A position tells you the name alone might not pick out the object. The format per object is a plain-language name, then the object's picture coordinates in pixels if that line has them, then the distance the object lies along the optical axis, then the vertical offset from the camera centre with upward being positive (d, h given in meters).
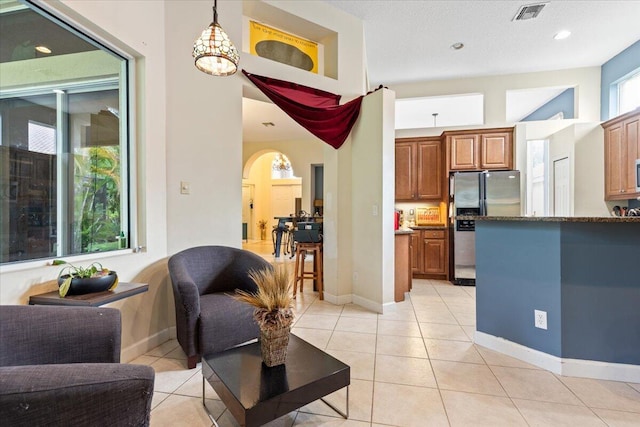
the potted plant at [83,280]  1.68 -0.40
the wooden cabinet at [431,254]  4.93 -0.72
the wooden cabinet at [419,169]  5.14 +0.78
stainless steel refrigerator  4.61 +0.14
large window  1.80 +0.53
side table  1.58 -0.48
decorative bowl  1.70 -0.43
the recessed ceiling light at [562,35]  3.95 +2.44
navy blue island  1.98 -0.60
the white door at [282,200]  10.53 +0.46
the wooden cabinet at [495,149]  4.78 +1.03
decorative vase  1.45 -0.68
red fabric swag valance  3.23 +1.24
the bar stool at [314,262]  3.91 -0.68
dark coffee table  1.26 -0.81
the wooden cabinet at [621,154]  3.81 +0.78
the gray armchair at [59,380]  0.81 -0.53
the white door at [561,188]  4.63 +0.39
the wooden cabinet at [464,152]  4.82 +1.00
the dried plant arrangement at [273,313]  1.42 -0.50
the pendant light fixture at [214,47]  1.83 +1.06
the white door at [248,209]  10.52 +0.13
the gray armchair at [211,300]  2.07 -0.69
